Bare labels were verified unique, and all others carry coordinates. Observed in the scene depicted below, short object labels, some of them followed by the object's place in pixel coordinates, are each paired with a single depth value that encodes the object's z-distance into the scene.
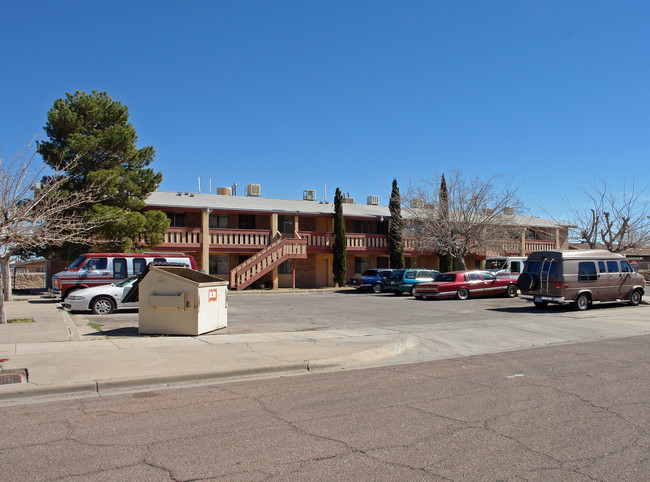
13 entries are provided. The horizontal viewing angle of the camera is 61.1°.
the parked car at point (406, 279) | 29.80
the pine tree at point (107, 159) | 27.77
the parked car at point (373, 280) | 32.66
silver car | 17.61
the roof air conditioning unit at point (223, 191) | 41.58
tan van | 19.47
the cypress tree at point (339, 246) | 36.84
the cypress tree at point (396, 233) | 38.47
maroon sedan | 25.89
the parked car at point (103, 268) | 20.83
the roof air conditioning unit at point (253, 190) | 42.91
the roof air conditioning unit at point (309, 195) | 44.31
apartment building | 33.84
